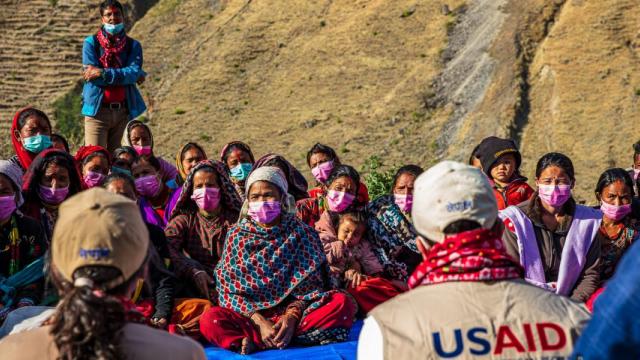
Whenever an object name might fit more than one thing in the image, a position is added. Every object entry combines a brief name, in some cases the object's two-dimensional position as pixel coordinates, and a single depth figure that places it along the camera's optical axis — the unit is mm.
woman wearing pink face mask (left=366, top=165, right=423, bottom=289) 6471
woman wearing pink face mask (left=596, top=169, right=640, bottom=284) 6277
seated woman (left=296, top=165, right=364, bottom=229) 6504
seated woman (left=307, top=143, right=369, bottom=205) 7703
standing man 8500
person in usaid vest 2588
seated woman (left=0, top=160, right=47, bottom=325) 5270
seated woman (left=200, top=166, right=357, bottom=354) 5586
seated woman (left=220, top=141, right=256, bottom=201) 7434
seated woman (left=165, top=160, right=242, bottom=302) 6197
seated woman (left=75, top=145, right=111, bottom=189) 6570
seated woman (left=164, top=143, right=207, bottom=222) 7746
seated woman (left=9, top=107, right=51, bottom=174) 6969
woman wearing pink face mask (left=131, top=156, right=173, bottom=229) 6652
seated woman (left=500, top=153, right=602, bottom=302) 5699
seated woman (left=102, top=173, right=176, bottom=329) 5586
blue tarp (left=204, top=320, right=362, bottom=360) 5402
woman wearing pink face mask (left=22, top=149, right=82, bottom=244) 5875
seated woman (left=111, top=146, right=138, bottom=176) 6953
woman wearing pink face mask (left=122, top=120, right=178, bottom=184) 7887
